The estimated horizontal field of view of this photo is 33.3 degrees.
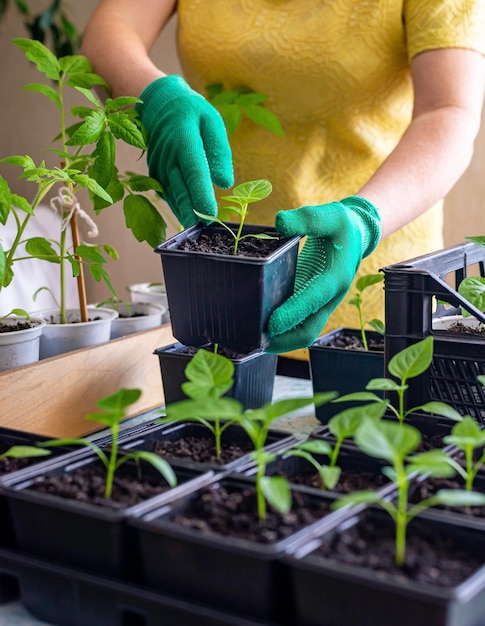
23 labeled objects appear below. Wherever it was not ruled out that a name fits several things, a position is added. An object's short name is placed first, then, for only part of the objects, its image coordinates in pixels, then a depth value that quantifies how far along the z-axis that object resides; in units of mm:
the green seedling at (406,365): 785
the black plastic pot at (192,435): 794
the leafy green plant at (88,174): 1033
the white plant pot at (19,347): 1104
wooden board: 1090
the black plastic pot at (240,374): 1084
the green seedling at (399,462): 555
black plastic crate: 869
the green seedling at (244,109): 1393
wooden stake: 1327
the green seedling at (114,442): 638
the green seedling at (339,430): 657
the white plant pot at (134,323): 1360
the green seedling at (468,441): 612
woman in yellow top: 1040
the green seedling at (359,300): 1158
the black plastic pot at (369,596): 514
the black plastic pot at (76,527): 632
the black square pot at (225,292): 859
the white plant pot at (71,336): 1236
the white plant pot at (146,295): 1582
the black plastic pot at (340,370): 1092
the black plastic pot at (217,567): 573
